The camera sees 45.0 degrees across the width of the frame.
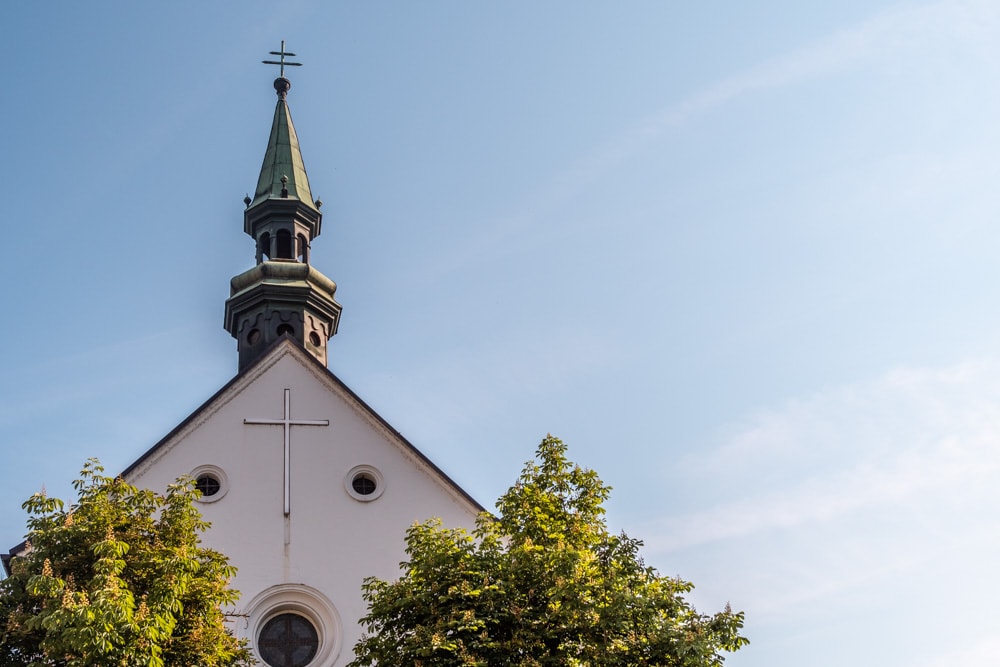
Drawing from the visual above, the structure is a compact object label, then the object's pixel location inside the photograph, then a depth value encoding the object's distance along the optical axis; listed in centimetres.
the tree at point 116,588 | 1720
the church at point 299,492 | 2447
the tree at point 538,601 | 1848
